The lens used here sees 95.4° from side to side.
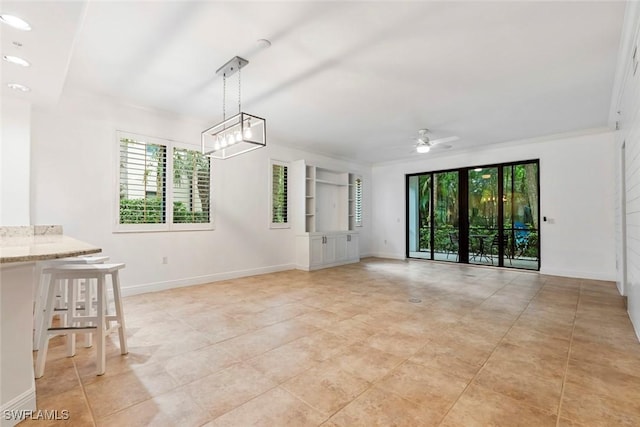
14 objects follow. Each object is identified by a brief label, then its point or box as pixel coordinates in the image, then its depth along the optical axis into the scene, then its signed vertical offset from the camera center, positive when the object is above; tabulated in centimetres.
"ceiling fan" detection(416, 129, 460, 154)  536 +137
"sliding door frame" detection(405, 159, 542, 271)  637 +14
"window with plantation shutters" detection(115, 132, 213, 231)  438 +49
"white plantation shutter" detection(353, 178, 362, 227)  842 +39
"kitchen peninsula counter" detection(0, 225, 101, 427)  156 -64
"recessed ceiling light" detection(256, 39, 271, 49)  279 +167
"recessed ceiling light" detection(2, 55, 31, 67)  241 +132
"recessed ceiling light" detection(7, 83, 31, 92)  294 +133
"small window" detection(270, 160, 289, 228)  633 +48
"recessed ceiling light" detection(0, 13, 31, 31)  195 +133
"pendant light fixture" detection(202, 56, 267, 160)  321 +107
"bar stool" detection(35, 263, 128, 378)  214 -75
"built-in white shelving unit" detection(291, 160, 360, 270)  662 -3
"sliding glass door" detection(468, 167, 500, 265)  675 -2
